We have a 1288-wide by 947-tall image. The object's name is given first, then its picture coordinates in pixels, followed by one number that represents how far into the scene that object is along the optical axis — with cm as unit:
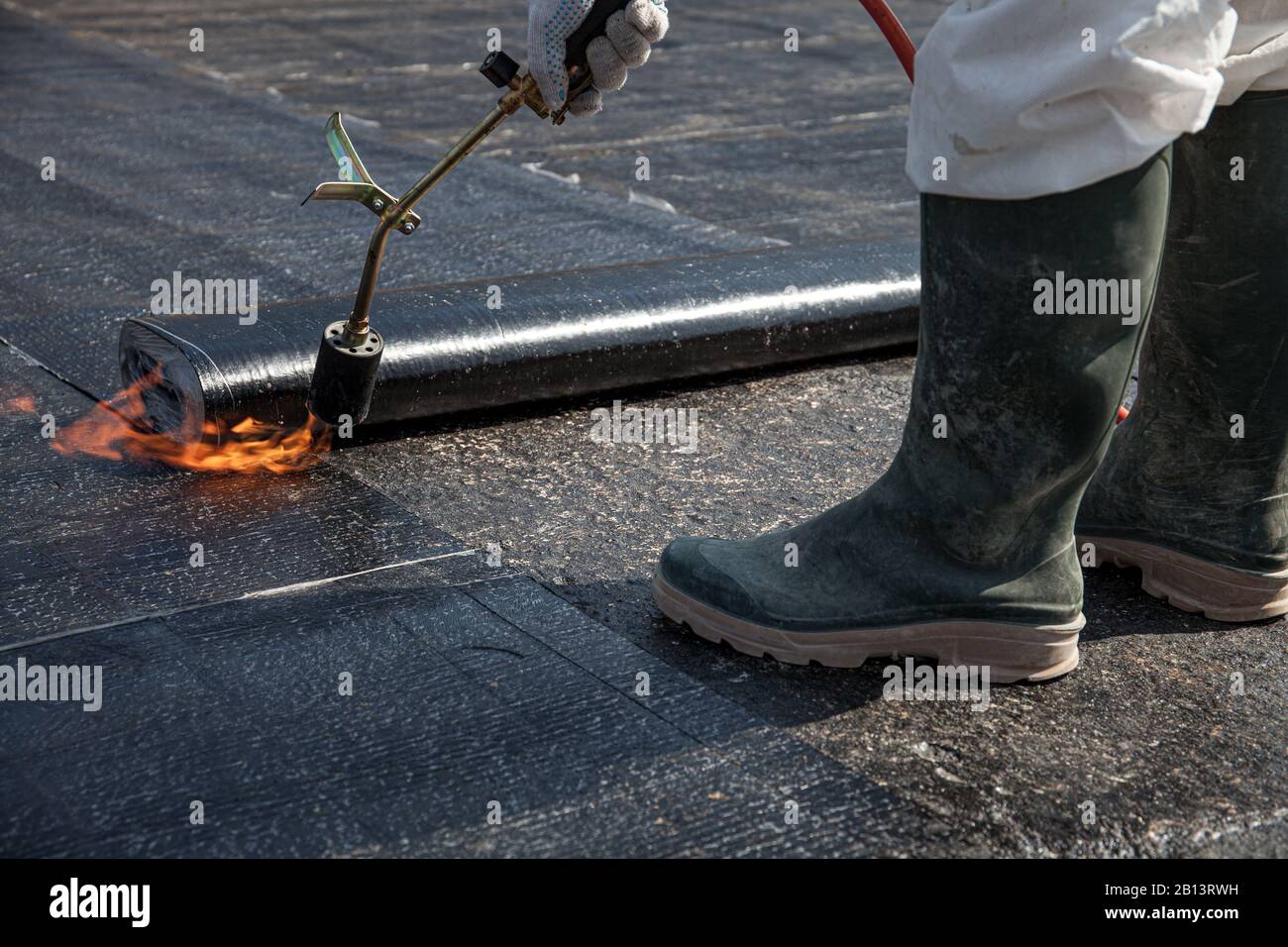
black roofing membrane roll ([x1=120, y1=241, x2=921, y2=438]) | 263
